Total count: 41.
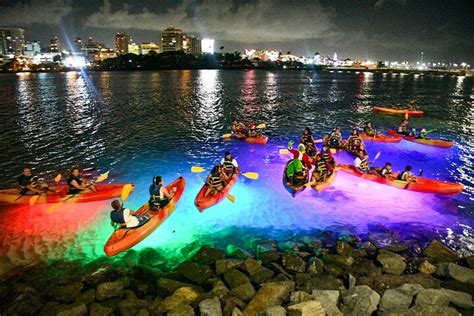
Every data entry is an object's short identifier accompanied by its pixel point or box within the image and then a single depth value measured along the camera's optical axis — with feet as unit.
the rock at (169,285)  28.48
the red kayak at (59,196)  45.19
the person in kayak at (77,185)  45.68
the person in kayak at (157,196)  40.19
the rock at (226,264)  30.99
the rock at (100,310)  24.90
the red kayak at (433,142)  75.31
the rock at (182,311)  23.71
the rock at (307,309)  22.40
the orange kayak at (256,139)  78.84
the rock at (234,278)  28.18
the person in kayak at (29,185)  45.60
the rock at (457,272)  27.61
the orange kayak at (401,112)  124.53
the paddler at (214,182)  45.77
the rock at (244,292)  25.86
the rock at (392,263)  30.42
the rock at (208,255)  33.47
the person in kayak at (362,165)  54.19
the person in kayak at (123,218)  34.58
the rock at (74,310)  24.52
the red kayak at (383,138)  79.00
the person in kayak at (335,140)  71.99
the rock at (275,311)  22.09
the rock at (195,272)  30.19
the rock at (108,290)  27.35
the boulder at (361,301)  23.58
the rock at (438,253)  32.97
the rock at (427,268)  30.42
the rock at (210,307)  23.24
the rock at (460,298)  23.59
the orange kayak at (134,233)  33.58
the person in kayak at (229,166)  51.52
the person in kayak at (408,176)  49.21
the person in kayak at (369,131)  80.02
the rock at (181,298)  25.50
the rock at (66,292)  27.81
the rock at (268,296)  23.90
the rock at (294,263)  30.94
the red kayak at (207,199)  43.27
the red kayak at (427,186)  48.78
